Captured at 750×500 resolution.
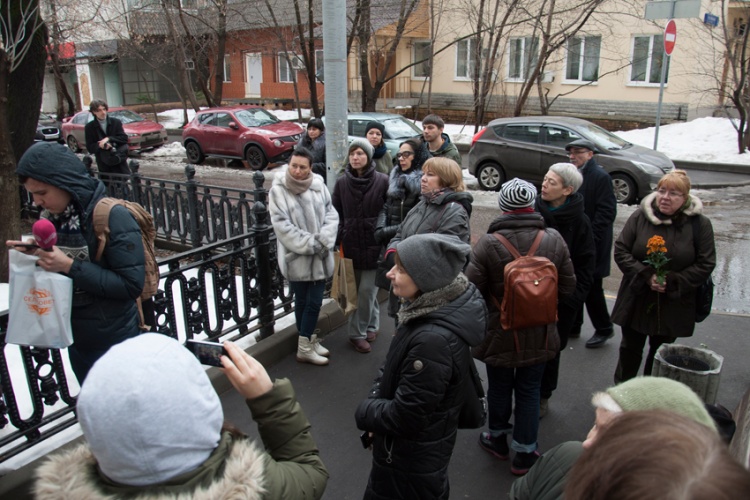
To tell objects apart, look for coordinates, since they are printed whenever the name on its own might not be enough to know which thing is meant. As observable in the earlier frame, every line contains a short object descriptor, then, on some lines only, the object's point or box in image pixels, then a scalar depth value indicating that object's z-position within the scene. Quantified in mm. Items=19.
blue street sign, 12914
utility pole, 4961
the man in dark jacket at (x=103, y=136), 8547
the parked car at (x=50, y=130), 22984
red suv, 15683
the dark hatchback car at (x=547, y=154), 11359
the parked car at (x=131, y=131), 19297
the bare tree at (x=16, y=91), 5551
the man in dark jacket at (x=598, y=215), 4711
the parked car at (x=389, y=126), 14273
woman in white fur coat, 4227
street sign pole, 11144
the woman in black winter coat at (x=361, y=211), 4672
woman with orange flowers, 3549
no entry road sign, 11453
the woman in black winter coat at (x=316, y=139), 7258
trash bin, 3533
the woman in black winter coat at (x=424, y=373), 2236
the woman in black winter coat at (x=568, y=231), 3795
